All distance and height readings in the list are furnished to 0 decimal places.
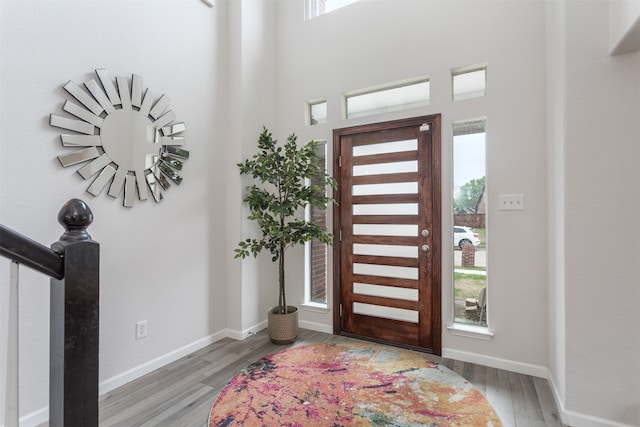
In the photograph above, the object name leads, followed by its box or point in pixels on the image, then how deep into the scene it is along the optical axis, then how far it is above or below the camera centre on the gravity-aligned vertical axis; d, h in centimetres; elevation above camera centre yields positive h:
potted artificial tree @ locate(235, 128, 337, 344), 288 +10
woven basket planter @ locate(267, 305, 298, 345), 294 -108
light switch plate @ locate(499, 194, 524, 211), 241 +8
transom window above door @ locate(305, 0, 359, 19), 345 +225
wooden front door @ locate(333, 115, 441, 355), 276 -19
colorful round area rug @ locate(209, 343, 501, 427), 186 -122
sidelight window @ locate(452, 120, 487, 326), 263 -10
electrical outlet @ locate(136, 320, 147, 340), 237 -89
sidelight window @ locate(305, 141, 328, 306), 336 -56
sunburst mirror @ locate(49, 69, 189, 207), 203 +53
